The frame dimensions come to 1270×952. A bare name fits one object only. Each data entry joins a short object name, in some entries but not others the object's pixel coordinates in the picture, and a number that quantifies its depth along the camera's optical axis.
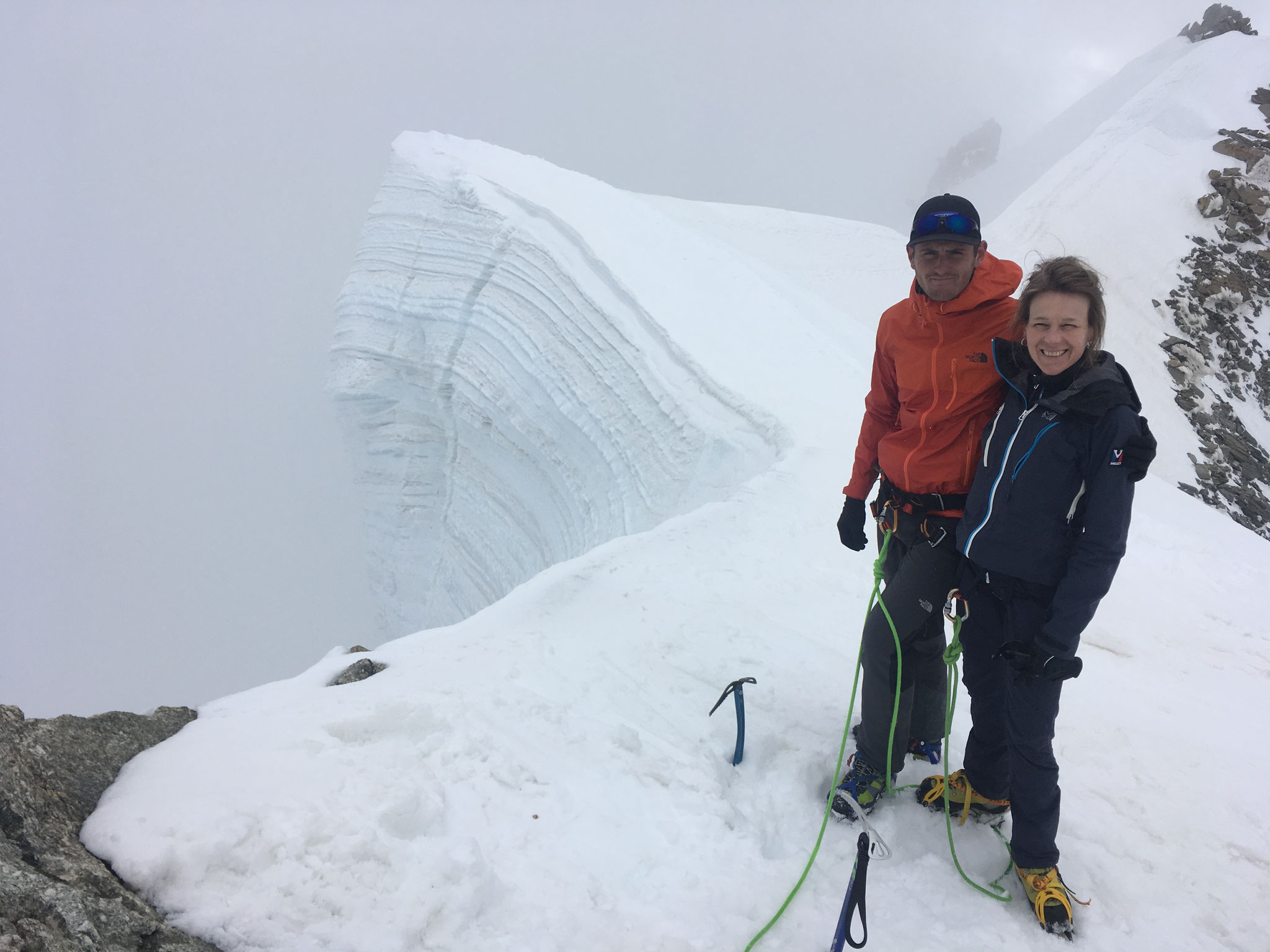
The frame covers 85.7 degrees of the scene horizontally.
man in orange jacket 2.14
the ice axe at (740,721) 2.71
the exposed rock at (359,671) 3.18
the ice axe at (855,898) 1.84
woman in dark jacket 1.80
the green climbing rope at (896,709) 2.13
